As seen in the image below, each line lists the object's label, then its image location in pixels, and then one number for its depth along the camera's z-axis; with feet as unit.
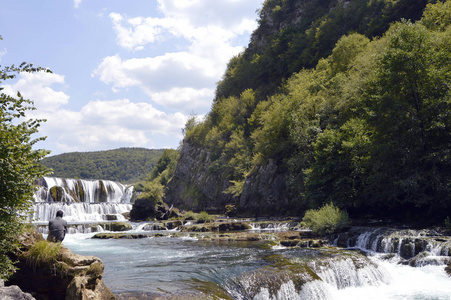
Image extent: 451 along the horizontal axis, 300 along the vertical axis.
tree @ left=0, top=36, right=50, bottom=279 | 27.94
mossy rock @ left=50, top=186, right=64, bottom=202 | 193.06
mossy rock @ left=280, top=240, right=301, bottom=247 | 74.28
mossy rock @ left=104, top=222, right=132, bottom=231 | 129.08
